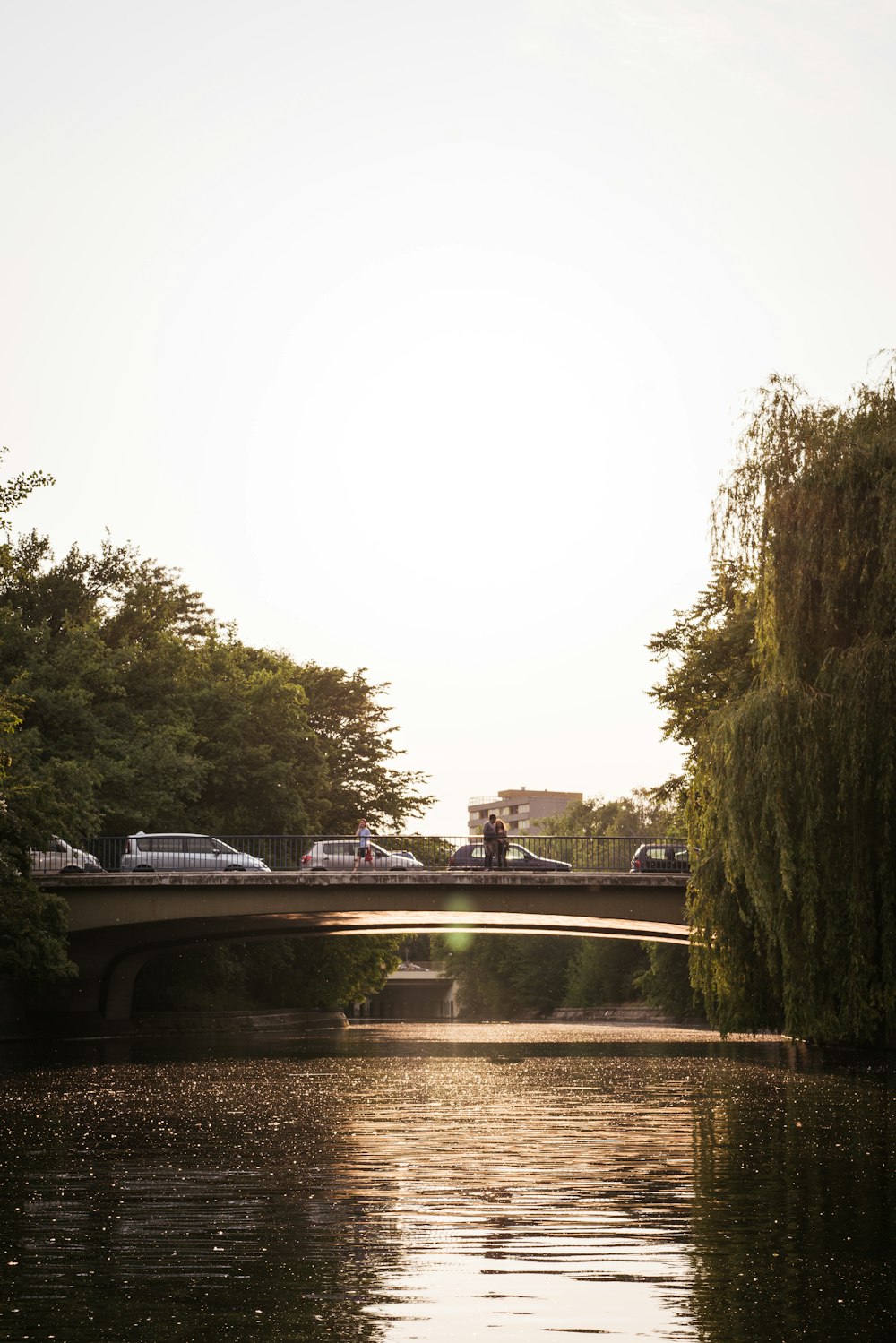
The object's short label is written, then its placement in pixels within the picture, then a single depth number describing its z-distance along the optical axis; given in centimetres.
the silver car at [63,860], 5631
